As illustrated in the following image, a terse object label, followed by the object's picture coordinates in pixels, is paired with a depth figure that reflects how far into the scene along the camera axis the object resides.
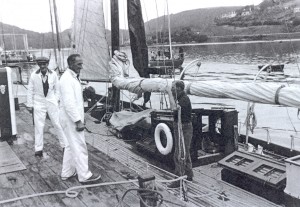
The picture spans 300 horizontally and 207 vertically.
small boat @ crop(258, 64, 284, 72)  41.38
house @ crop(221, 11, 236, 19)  159.88
